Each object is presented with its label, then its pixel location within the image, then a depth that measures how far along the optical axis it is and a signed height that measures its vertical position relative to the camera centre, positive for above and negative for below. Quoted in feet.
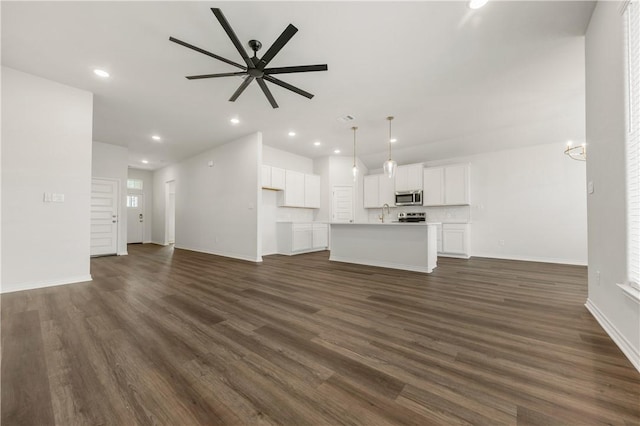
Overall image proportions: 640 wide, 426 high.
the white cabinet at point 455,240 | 19.75 -2.18
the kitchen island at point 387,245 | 14.16 -2.01
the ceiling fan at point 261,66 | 6.70 +5.04
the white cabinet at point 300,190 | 21.61 +2.25
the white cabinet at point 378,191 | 23.90 +2.38
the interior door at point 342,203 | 24.71 +1.15
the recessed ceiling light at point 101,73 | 10.44 +6.23
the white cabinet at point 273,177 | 19.76 +3.10
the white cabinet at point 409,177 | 22.35 +3.53
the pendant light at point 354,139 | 16.64 +6.17
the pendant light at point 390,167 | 14.59 +2.89
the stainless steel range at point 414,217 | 20.43 -0.24
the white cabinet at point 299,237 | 21.01 -2.13
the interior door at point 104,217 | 19.90 -0.32
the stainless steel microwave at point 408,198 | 22.20 +1.53
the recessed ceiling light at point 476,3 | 6.80 +6.09
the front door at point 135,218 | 29.17 -0.58
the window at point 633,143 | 5.28 +1.63
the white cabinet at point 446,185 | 20.40 +2.55
